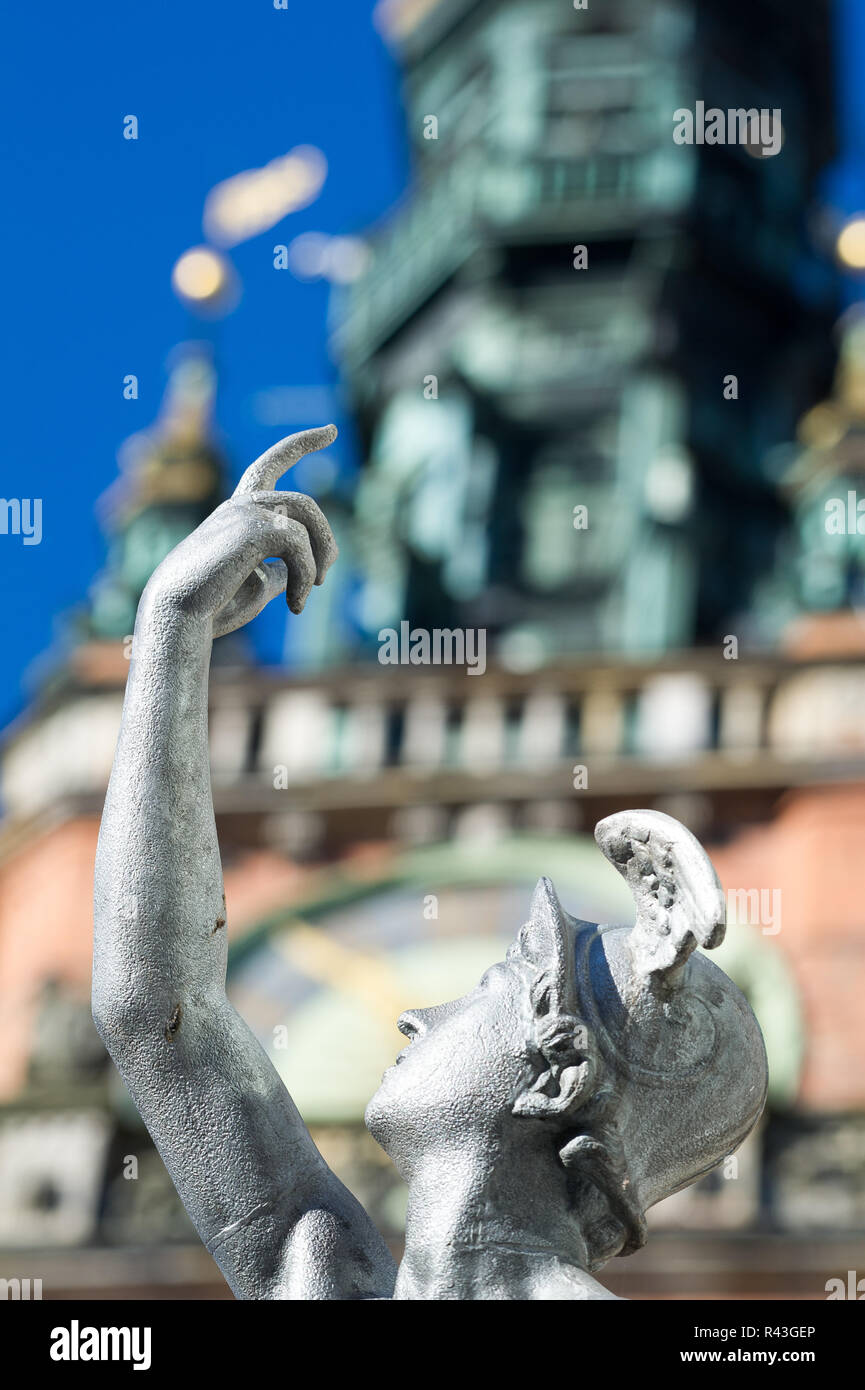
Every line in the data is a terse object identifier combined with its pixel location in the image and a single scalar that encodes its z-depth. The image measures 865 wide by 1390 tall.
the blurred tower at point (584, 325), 24.45
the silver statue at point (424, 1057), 3.64
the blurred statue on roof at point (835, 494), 21.98
